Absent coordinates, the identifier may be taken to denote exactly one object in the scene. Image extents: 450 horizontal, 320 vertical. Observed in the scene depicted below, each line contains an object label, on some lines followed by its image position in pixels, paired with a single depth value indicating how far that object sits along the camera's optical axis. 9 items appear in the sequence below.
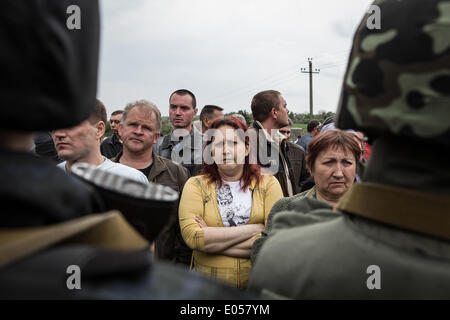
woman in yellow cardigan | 2.88
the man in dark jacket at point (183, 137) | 4.44
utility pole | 32.75
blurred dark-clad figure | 0.63
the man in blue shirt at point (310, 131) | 7.43
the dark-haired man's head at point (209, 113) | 5.85
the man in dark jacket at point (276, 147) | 3.87
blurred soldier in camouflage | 0.97
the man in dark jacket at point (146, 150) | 3.54
